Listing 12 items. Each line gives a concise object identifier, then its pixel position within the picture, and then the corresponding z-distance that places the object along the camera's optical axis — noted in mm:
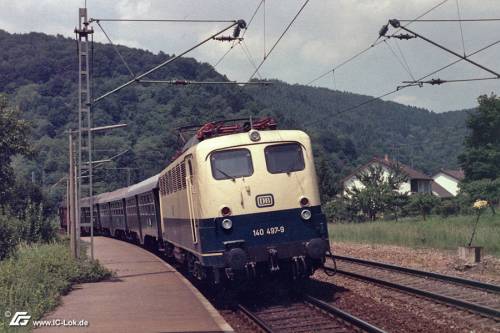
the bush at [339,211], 52969
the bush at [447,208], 57547
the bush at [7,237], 22822
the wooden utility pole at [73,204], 18562
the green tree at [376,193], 50719
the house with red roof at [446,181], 108938
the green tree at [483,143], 71750
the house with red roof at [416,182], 85625
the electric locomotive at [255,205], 12430
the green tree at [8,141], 38594
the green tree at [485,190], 62406
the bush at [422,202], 54094
